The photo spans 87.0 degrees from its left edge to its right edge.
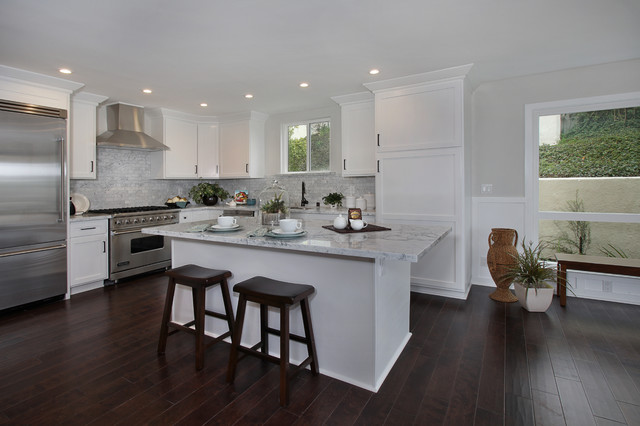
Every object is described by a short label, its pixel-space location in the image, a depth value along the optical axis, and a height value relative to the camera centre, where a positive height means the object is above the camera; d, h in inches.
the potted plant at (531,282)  123.7 -26.9
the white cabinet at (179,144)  201.9 +42.1
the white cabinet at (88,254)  149.1 -20.1
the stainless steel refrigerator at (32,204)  124.3 +2.8
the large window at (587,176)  136.9 +14.9
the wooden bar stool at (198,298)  86.9 -23.9
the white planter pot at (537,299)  123.0 -32.4
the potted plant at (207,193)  218.8 +11.5
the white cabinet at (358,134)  172.4 +40.0
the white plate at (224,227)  92.0 -4.6
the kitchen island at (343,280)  76.5 -17.7
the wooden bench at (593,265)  124.0 -20.7
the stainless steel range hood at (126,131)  176.2 +44.0
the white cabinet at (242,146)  213.3 +41.9
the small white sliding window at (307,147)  205.9 +40.3
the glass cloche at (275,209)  100.3 +0.5
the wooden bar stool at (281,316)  73.2 -24.3
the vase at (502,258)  138.1 -19.8
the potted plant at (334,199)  186.1 +6.4
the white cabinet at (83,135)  161.2 +36.8
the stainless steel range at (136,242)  165.0 -16.4
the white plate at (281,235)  81.3 -5.9
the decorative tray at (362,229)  91.7 -5.2
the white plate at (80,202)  171.8 +4.5
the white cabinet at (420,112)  138.9 +42.7
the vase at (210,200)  221.1 +7.0
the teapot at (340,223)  94.6 -3.5
